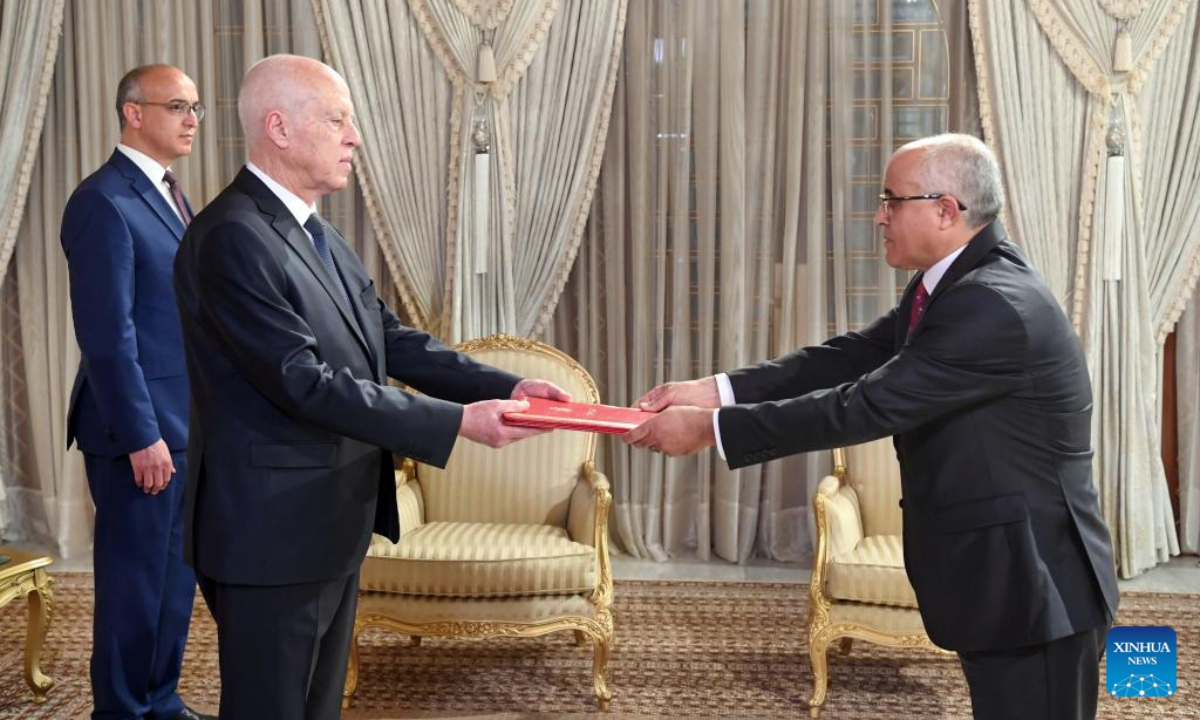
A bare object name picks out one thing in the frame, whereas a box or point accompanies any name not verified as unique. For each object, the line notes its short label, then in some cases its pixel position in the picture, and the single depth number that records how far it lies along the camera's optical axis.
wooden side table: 3.59
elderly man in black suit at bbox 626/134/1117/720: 2.18
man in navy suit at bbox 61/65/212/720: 3.06
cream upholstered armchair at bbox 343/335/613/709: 3.59
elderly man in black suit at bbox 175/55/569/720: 2.19
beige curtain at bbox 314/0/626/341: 4.86
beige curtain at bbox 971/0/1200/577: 4.64
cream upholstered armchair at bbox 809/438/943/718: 3.56
